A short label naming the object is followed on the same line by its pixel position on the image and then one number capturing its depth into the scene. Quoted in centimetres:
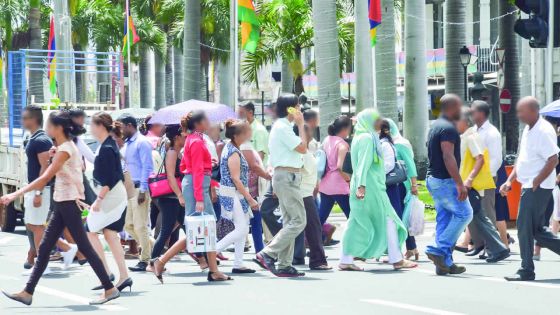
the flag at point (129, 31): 4969
